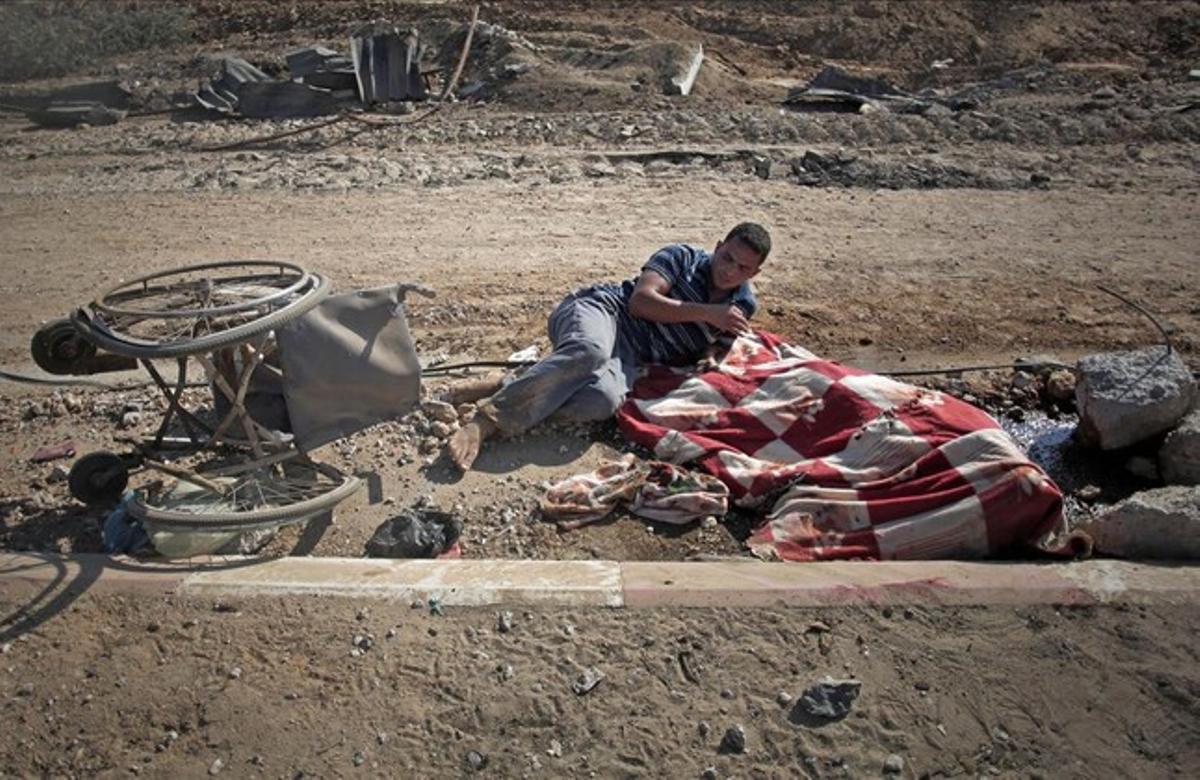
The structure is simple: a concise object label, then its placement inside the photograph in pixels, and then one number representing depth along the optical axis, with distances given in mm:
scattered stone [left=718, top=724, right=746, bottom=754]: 2525
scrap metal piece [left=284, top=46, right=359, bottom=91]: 11211
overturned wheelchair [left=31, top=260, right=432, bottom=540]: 3094
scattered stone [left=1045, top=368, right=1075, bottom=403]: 4719
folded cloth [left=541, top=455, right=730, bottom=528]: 3568
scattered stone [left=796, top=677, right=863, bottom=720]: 2609
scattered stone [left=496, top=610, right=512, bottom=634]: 2809
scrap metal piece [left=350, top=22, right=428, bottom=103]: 11109
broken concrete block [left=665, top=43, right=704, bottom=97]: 10758
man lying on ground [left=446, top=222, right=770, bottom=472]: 4023
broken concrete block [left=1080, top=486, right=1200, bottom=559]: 3201
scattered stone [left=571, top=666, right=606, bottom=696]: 2654
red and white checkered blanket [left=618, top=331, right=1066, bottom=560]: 3352
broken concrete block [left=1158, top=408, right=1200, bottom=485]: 3932
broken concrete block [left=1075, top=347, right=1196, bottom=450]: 4047
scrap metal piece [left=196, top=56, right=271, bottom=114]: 11133
